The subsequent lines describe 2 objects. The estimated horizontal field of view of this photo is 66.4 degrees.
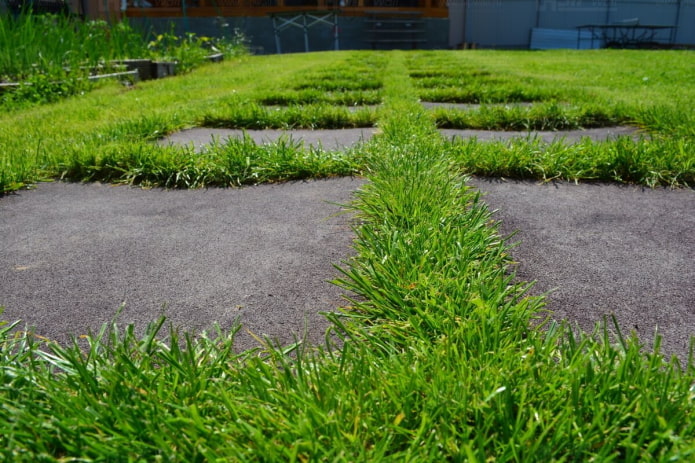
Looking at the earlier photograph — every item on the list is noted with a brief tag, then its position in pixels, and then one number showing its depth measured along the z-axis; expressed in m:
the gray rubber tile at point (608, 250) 1.18
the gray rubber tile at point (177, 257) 1.23
